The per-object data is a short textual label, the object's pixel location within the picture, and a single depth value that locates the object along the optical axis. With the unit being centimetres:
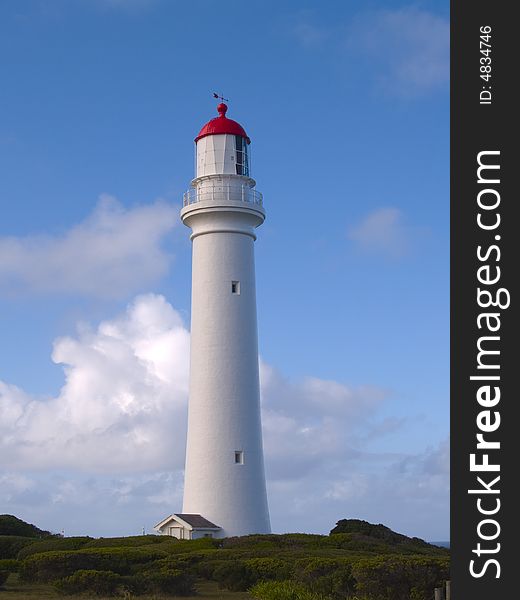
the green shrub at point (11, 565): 2942
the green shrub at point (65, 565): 2755
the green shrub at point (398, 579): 2247
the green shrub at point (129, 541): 3547
